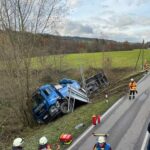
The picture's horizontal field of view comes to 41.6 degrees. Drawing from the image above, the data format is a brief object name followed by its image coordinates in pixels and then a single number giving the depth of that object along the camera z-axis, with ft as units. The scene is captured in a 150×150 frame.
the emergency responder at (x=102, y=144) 19.68
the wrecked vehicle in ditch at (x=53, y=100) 43.30
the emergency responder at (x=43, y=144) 20.12
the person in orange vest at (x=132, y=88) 43.78
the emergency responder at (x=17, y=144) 20.27
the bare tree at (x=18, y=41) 39.69
